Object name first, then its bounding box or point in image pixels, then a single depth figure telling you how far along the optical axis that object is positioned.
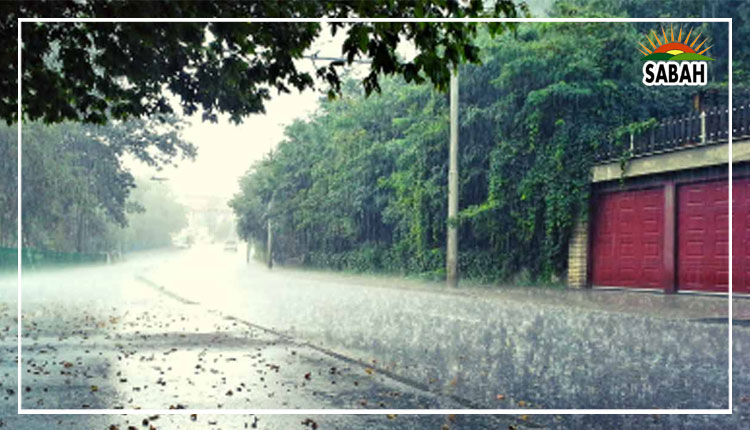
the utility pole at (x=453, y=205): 10.86
